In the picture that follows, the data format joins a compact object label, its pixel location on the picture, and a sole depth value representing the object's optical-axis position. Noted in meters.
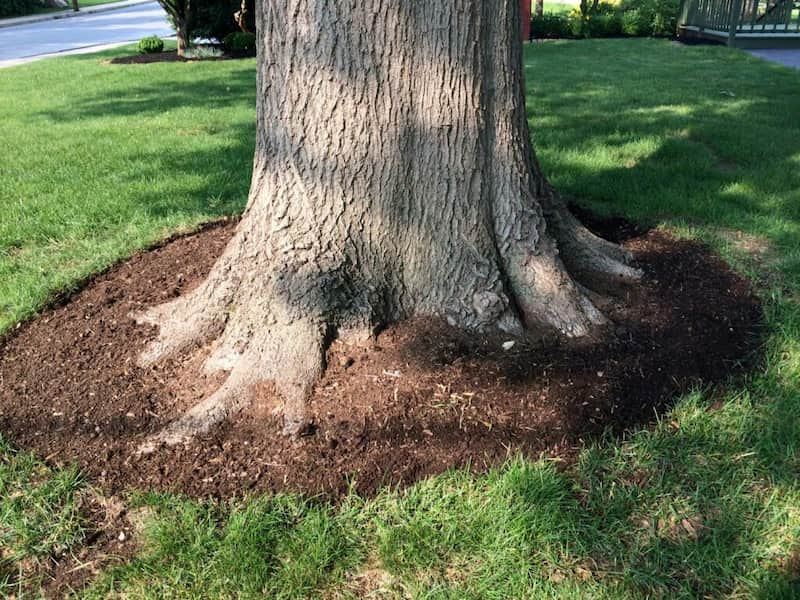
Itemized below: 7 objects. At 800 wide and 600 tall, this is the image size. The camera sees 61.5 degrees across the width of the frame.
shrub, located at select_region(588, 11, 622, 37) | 19.16
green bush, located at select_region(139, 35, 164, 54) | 15.54
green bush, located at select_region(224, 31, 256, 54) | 15.01
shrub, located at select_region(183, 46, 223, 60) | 14.62
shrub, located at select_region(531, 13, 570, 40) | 19.08
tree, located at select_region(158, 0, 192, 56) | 14.53
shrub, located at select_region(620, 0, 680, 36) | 19.33
